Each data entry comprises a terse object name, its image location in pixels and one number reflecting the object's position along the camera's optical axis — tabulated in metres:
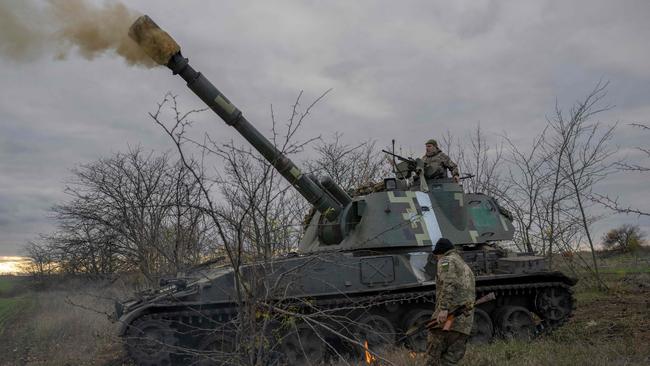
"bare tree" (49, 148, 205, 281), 19.08
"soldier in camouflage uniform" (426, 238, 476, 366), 6.63
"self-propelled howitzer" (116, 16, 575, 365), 8.84
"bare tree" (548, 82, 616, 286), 15.43
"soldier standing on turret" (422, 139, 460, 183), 11.11
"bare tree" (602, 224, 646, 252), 29.31
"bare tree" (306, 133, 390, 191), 22.59
